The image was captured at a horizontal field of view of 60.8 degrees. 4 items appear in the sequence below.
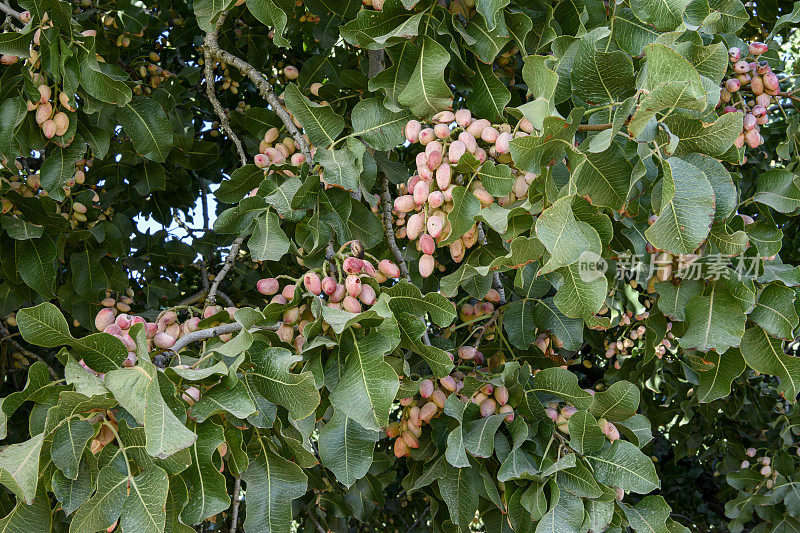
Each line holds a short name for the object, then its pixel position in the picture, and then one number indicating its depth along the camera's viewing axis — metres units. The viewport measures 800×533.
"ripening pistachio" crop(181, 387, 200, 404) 0.89
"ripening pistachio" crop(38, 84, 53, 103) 1.32
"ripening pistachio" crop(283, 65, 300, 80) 1.79
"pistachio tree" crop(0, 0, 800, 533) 0.85
